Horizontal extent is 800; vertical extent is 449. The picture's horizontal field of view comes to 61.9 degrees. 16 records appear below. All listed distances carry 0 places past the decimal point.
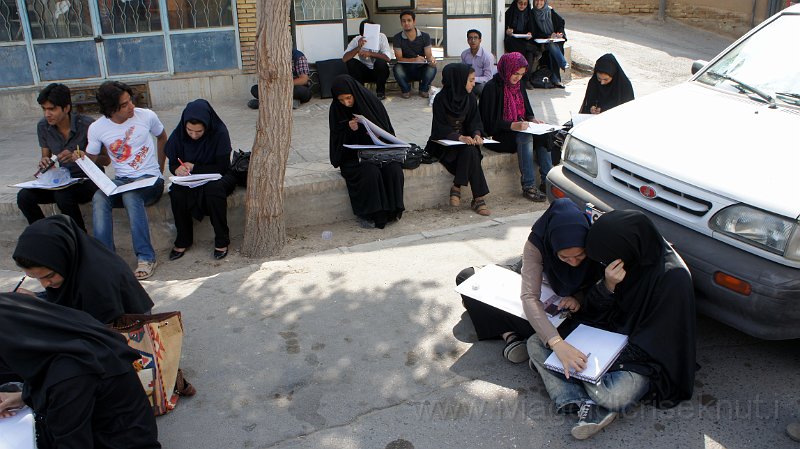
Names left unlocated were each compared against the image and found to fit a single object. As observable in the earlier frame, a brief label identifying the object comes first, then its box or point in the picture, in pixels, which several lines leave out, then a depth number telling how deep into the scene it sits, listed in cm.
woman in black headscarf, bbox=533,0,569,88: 1131
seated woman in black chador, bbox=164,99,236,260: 581
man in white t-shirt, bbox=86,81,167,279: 562
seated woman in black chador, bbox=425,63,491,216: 675
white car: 330
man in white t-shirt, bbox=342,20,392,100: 1035
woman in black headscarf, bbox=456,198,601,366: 352
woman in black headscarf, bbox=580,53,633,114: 689
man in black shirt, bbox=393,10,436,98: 1045
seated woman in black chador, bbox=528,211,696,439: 330
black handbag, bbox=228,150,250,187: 612
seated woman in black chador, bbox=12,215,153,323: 317
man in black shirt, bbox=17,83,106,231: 572
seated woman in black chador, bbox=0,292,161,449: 263
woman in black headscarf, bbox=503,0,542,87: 1143
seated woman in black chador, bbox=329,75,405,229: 635
